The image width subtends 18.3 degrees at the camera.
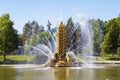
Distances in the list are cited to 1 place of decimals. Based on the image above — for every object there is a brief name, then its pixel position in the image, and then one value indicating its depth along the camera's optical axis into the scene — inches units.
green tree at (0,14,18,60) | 2608.3
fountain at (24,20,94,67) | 1761.9
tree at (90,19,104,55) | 3088.1
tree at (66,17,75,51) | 3967.5
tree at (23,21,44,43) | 4999.0
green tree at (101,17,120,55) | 2800.2
